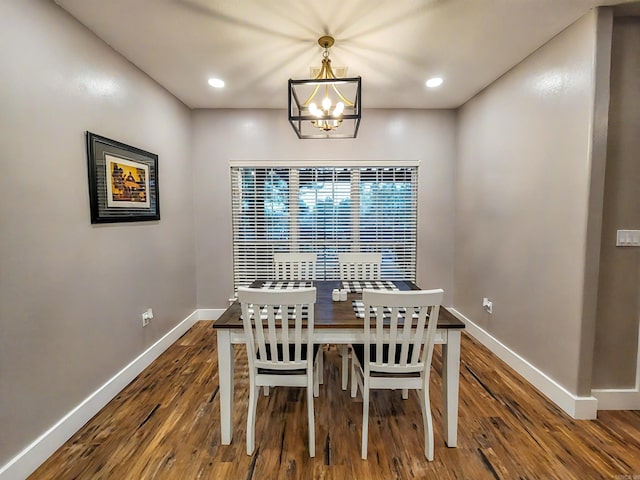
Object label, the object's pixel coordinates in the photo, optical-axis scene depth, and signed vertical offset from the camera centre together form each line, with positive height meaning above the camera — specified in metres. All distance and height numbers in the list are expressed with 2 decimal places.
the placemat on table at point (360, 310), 2.04 -0.61
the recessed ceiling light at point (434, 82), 3.08 +1.43
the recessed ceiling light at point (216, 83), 3.07 +1.41
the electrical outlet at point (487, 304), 3.25 -0.89
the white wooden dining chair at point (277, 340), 1.68 -0.71
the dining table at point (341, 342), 1.88 -0.76
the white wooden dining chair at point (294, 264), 3.32 -0.46
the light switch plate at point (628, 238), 2.15 -0.11
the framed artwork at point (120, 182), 2.27 +0.33
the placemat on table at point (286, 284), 2.77 -0.59
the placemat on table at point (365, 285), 2.71 -0.59
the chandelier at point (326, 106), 1.93 +0.83
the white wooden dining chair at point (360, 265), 3.32 -0.47
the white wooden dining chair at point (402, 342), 1.66 -0.70
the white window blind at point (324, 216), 4.05 +0.07
